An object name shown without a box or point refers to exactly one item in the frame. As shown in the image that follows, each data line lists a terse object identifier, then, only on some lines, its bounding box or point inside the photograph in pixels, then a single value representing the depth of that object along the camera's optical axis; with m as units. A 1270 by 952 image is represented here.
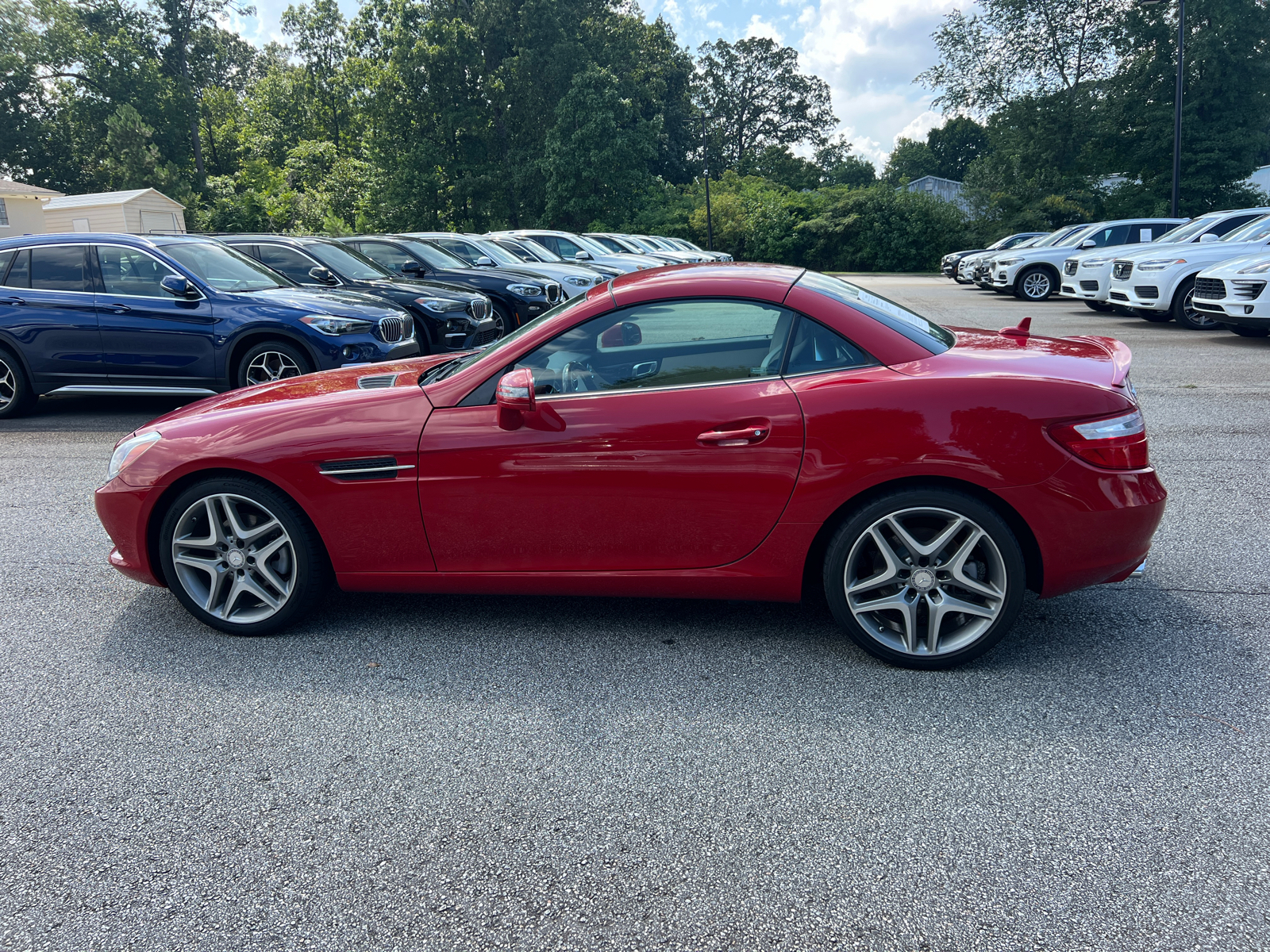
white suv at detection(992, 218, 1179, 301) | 20.75
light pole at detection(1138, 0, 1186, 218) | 26.86
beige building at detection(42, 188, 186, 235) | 40.41
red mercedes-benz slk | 3.36
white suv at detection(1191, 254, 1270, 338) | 11.69
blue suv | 8.48
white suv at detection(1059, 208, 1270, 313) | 15.57
